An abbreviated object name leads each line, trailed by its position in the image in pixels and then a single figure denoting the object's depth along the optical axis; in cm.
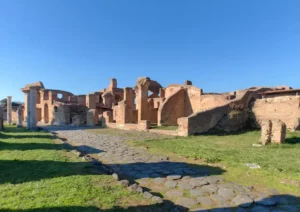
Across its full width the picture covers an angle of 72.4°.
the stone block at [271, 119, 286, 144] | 898
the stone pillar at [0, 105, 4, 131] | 1558
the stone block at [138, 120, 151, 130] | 1695
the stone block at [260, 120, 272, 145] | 913
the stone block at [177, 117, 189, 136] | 1290
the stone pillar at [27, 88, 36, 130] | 1703
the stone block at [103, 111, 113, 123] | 2318
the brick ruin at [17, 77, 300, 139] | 1324
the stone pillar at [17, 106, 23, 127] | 2039
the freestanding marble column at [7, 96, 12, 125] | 2645
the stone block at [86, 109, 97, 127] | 2539
